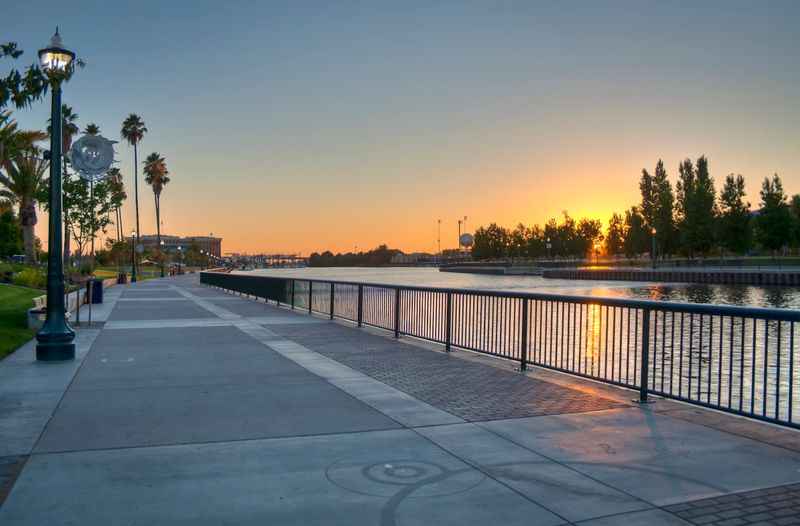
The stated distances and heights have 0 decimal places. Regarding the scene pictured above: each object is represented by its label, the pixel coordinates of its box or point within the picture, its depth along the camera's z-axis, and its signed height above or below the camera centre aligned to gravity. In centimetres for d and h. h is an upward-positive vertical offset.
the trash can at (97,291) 2175 -127
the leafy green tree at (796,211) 8808 +655
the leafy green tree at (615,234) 14800 +438
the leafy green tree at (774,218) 8658 +470
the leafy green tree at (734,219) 9019 +473
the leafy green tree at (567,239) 15601 +342
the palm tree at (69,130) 4624 +855
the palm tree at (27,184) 4669 +460
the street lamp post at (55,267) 1076 -27
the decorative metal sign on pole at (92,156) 1572 +221
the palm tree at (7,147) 958 +154
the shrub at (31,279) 2978 -125
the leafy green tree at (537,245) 16638 +213
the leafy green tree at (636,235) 10919 +310
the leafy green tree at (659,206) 10238 +748
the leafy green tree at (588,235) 15575 +432
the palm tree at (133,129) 7650 +1359
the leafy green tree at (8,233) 7069 +182
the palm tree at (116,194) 2959 +265
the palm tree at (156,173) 9075 +1037
